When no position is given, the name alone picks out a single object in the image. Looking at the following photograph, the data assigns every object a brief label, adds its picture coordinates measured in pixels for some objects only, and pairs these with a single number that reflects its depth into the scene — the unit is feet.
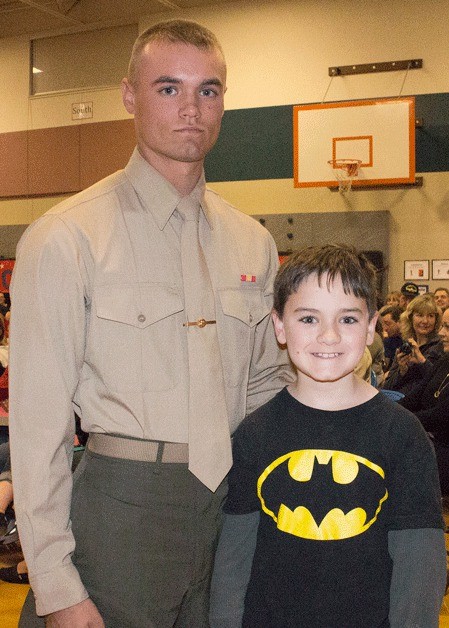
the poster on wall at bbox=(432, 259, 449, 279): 39.60
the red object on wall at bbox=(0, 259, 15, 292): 48.73
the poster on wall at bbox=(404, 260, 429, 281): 39.99
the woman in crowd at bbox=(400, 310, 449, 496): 17.69
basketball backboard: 37.88
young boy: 5.39
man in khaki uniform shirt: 5.67
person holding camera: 21.62
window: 47.14
